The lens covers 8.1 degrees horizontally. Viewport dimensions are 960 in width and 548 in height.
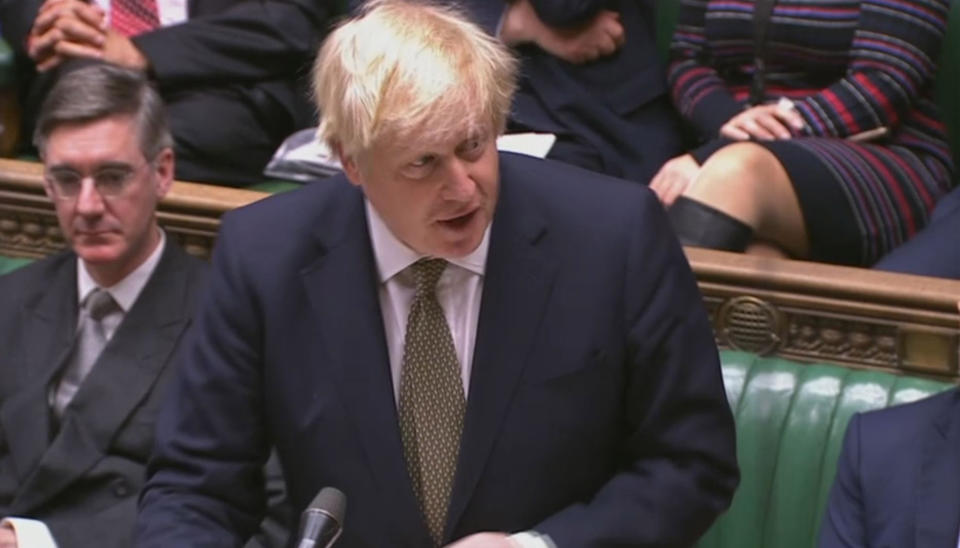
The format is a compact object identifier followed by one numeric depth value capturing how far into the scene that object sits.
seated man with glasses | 7.80
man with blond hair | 7.06
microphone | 6.70
